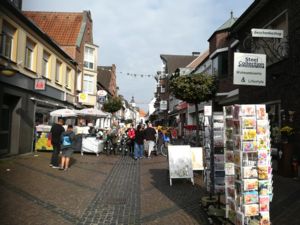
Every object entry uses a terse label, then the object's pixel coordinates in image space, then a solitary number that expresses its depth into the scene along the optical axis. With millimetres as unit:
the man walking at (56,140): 9004
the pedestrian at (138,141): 12153
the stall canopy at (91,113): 14420
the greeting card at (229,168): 4026
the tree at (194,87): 12609
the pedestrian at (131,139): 13759
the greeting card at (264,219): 3676
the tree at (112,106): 29683
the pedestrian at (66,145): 8662
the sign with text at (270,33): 8247
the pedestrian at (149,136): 12757
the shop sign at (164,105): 38362
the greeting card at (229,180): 4026
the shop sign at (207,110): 9342
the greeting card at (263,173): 3682
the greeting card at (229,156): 3978
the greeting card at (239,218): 3686
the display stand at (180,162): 7037
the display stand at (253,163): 3659
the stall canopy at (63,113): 13702
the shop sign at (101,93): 23737
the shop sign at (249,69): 7973
